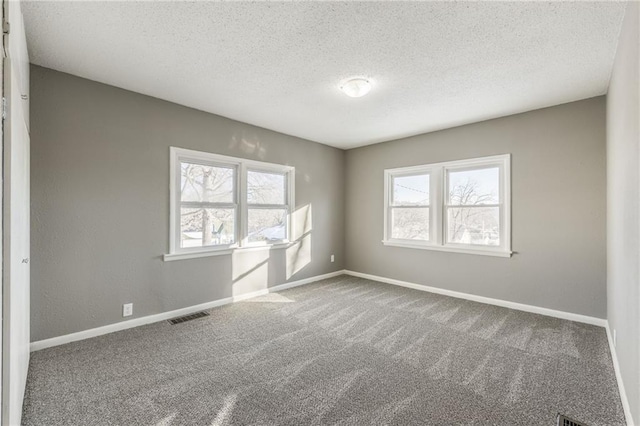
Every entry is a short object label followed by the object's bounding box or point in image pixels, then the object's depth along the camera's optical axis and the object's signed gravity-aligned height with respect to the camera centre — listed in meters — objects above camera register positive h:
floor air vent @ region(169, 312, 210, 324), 3.40 -1.24
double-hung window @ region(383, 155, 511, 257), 4.05 +0.08
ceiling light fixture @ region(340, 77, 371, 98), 2.89 +1.23
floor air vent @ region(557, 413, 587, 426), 1.78 -1.25
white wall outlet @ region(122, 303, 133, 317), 3.15 -1.03
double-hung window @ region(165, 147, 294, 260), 3.63 +0.12
